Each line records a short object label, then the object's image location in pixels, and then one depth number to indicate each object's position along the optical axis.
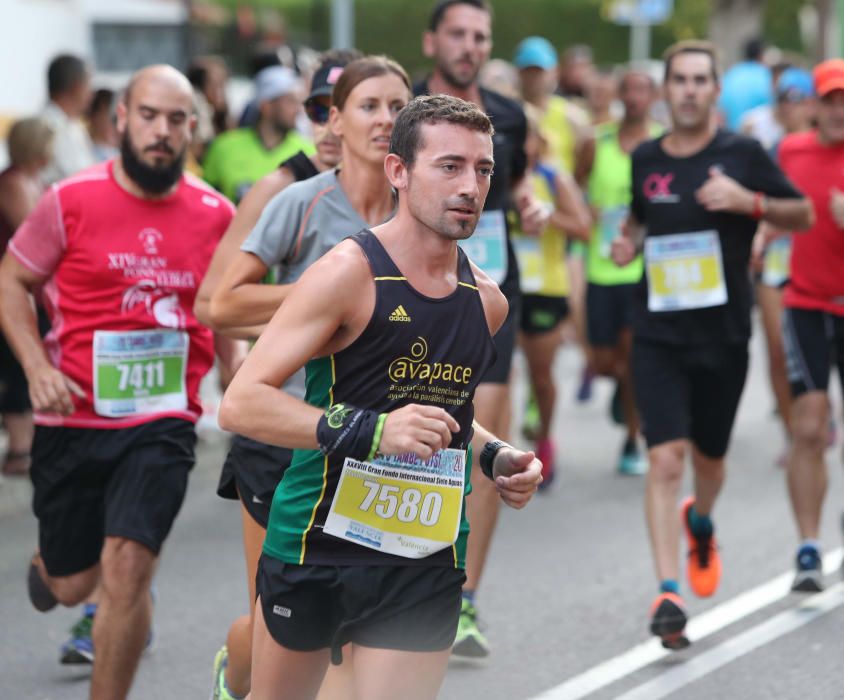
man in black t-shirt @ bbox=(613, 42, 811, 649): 13.59
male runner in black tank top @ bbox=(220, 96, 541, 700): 8.02
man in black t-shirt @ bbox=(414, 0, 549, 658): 13.44
